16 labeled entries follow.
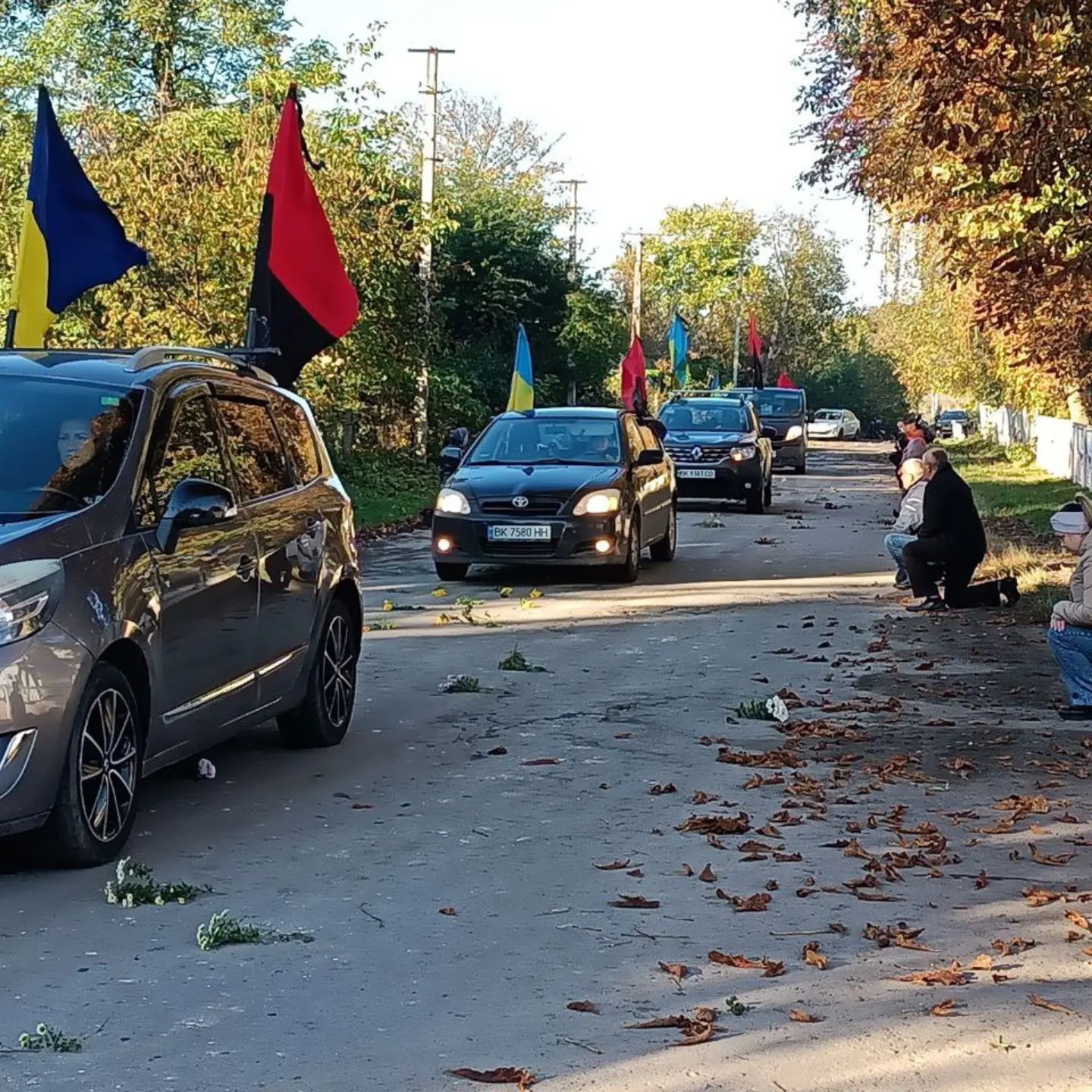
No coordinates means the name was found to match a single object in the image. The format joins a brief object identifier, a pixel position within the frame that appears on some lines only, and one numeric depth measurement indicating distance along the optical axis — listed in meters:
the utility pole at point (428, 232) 34.25
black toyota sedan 17.25
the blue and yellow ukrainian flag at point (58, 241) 14.89
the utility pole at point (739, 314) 100.75
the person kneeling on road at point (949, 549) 15.45
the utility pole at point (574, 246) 48.41
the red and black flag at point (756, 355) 69.56
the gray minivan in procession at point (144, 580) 6.39
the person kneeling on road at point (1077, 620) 9.97
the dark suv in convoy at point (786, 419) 45.03
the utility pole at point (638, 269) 72.44
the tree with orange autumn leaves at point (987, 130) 11.11
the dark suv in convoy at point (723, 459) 28.09
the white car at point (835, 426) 84.94
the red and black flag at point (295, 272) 16.14
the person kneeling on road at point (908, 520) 16.66
